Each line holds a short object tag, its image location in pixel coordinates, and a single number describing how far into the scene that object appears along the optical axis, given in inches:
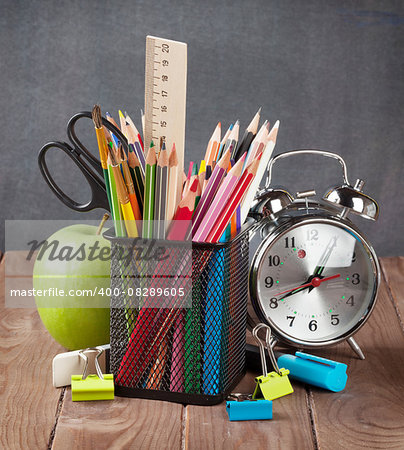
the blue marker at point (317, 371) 30.6
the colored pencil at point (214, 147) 31.2
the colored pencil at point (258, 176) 29.7
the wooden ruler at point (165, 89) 29.7
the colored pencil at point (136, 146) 30.8
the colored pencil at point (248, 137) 30.7
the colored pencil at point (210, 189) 28.9
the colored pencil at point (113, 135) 30.9
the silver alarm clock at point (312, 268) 32.4
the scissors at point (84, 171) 31.8
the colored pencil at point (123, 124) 31.1
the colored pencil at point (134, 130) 31.2
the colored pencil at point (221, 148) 30.9
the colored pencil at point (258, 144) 29.5
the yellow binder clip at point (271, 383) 30.1
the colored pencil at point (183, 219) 29.0
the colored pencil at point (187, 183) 29.3
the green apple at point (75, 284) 31.7
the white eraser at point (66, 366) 30.7
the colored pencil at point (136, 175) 29.5
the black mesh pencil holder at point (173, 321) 29.6
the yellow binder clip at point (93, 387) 29.8
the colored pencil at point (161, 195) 28.7
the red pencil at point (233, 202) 29.0
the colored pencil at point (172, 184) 28.8
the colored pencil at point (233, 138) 30.5
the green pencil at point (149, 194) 28.7
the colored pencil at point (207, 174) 29.5
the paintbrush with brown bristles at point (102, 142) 29.2
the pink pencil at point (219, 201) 28.7
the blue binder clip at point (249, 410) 29.0
